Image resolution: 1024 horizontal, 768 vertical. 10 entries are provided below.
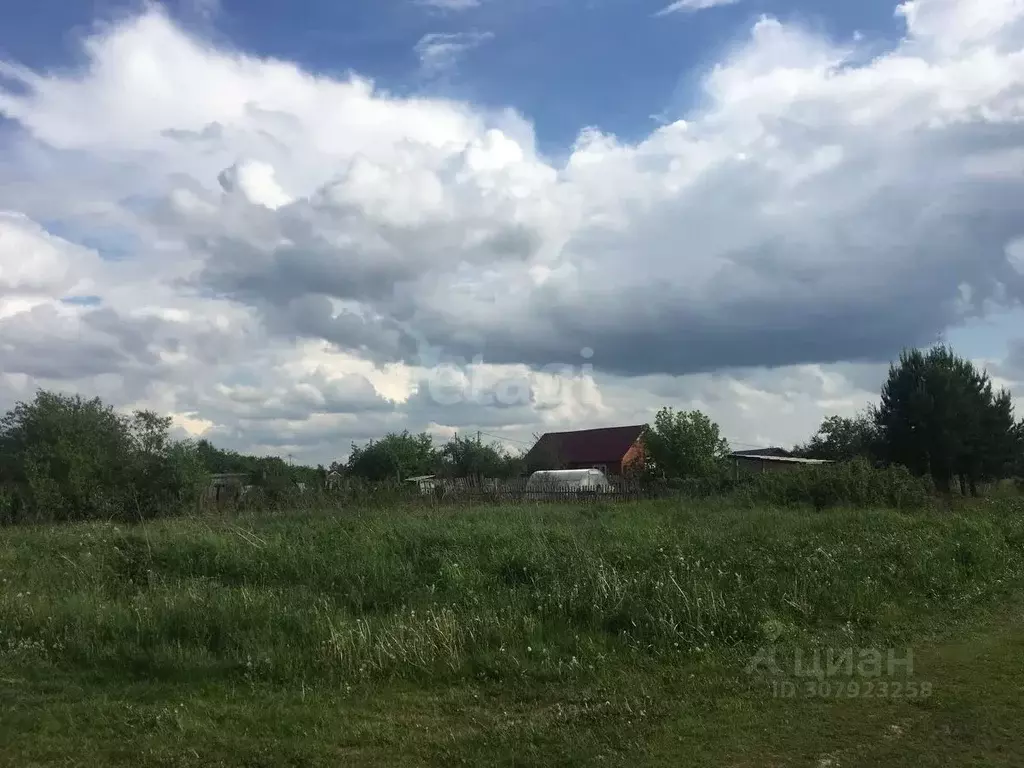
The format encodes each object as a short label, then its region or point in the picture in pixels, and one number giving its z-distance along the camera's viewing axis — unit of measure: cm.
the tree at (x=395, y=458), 5191
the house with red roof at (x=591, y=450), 5400
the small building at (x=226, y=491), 2306
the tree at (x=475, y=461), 5084
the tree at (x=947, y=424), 3316
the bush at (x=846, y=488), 2028
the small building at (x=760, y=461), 4138
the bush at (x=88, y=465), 2306
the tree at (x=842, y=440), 4097
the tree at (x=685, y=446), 3897
